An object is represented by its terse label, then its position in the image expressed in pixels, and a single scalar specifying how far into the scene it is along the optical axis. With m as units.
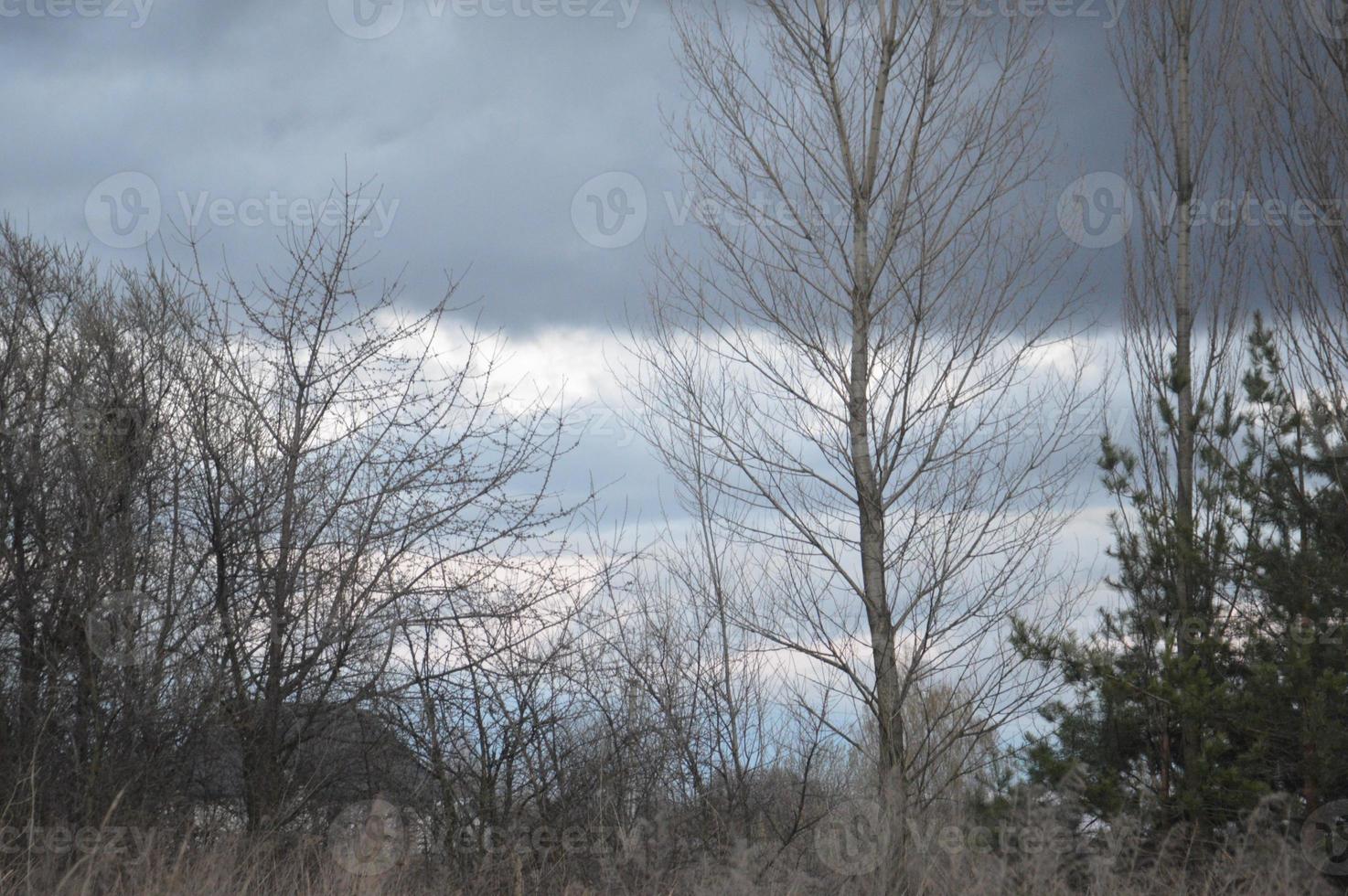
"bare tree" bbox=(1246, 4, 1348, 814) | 17.87
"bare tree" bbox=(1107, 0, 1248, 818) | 20.81
